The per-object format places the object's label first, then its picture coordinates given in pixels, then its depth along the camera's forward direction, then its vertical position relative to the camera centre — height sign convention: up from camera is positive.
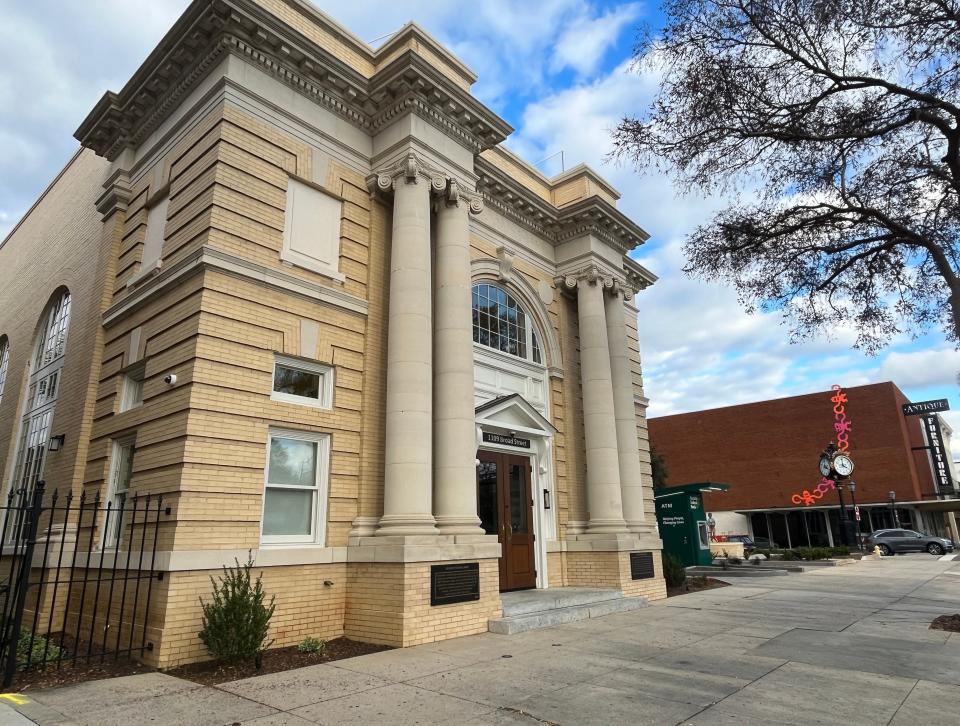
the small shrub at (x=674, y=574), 17.70 -1.02
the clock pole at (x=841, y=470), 33.44 +3.28
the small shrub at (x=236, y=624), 7.89 -0.95
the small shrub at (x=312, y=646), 9.05 -1.43
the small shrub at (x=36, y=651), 8.08 -1.34
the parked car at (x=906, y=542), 38.94 -0.64
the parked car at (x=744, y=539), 44.94 -0.27
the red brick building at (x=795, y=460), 51.91 +6.51
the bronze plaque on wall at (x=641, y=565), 15.17 -0.67
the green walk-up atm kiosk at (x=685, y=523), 22.20 +0.47
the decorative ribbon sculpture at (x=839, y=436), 51.91 +7.86
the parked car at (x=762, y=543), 46.00 -0.63
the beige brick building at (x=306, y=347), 9.46 +3.45
